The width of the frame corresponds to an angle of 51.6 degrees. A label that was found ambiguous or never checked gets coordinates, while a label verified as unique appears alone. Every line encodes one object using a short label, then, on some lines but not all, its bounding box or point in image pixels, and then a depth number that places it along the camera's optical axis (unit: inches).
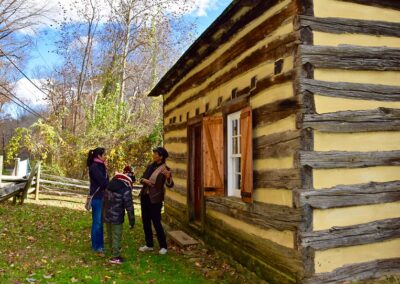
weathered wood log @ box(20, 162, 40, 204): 537.6
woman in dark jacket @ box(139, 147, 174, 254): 300.0
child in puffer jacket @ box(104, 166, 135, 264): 276.1
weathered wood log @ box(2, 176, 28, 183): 559.2
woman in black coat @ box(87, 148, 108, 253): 294.4
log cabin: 193.3
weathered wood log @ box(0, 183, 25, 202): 474.0
